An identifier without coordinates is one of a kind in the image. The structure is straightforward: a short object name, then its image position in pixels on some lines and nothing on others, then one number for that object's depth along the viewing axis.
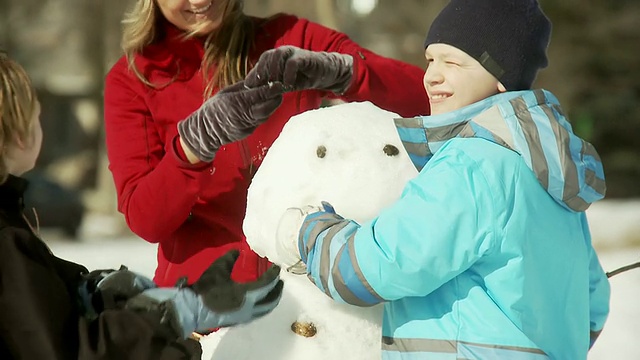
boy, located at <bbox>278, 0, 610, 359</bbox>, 4.45
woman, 5.02
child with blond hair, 4.42
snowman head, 4.71
